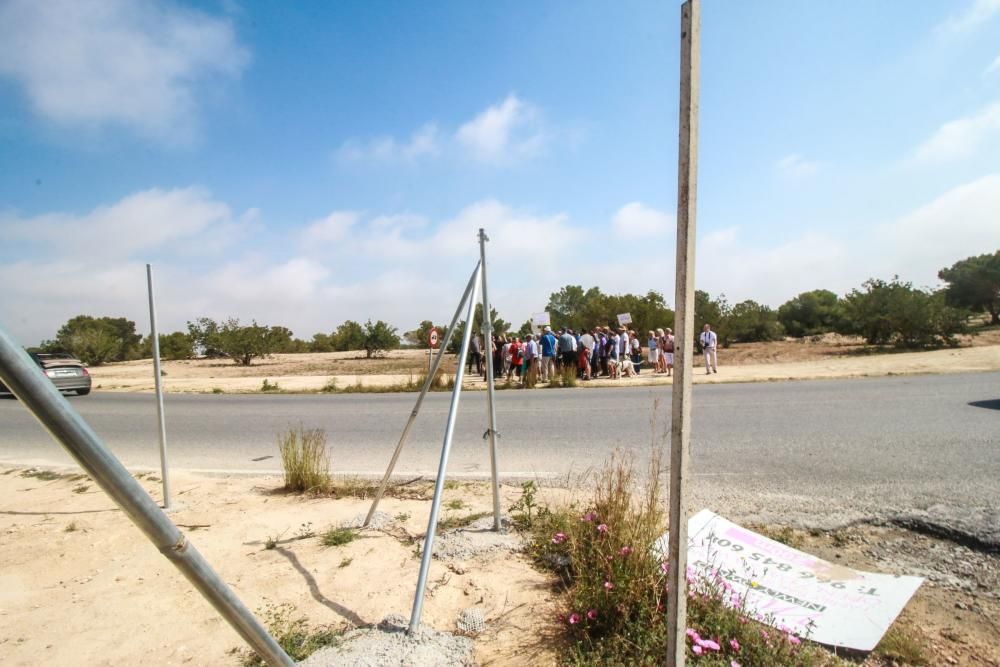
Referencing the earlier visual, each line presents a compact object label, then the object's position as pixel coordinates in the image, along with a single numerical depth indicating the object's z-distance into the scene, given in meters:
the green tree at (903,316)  22.12
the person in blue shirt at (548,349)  16.83
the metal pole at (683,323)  1.58
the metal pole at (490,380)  3.61
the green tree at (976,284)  36.88
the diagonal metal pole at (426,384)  3.45
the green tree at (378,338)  43.97
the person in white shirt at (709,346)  16.12
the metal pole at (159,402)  4.61
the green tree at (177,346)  43.91
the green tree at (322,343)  58.84
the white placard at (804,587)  2.51
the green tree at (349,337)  48.53
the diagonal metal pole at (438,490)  2.61
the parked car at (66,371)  16.23
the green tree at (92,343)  37.69
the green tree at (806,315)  45.86
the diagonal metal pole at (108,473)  0.89
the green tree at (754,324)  36.38
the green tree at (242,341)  36.75
